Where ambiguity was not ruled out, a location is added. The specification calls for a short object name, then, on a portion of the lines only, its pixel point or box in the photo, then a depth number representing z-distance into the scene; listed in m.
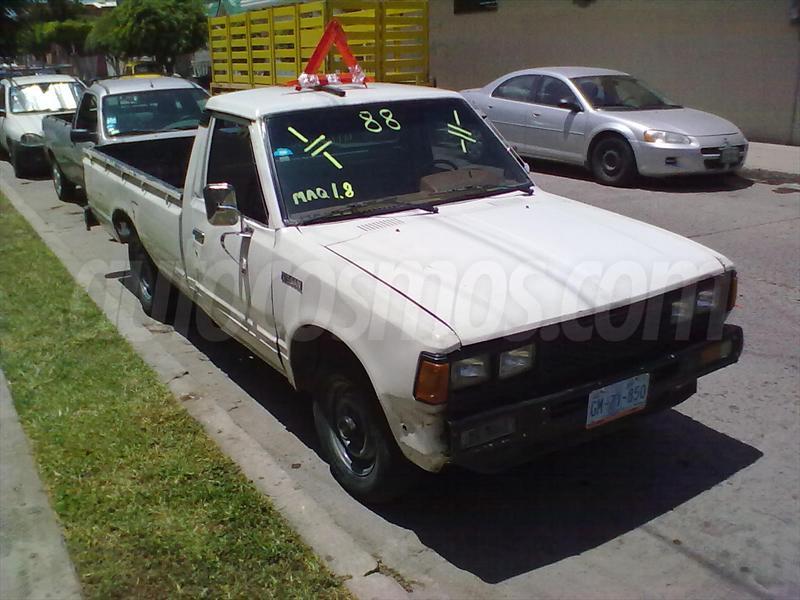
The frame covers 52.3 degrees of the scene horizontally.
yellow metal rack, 12.57
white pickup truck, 3.27
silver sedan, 10.41
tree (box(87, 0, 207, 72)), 31.70
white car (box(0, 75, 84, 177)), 14.22
